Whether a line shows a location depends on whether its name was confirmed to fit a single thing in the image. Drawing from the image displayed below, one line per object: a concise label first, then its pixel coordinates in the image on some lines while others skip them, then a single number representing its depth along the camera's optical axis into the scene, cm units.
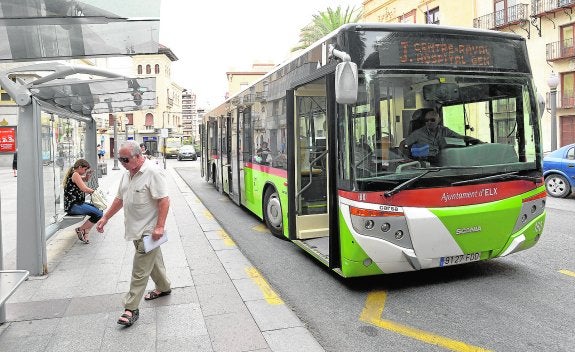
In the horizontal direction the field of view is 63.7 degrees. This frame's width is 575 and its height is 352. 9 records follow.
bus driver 487
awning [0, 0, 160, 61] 404
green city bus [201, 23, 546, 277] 468
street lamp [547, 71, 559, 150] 1758
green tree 3494
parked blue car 1217
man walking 430
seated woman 748
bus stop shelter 414
